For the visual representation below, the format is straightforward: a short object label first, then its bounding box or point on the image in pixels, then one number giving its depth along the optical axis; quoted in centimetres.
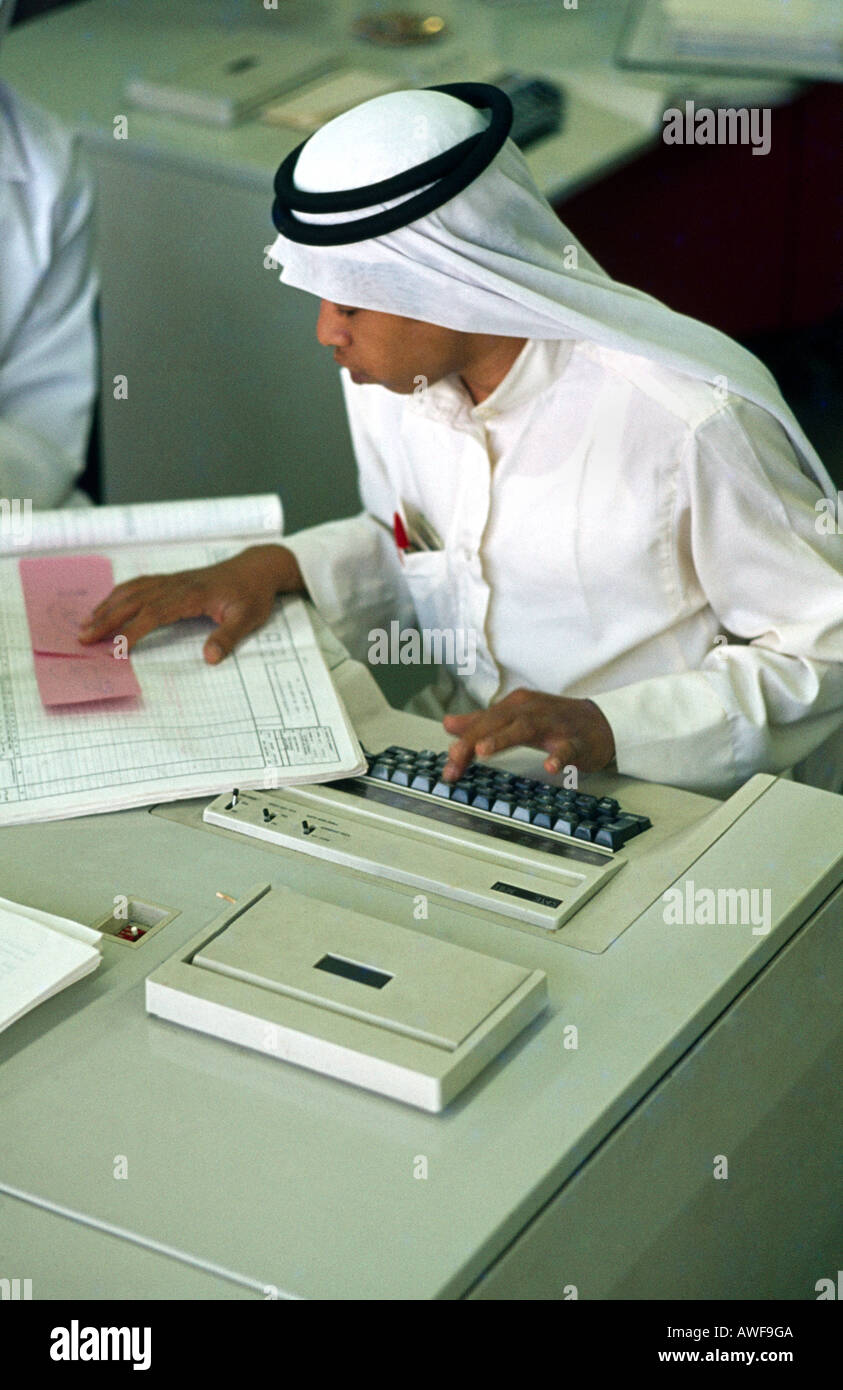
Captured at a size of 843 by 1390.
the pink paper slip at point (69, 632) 145
